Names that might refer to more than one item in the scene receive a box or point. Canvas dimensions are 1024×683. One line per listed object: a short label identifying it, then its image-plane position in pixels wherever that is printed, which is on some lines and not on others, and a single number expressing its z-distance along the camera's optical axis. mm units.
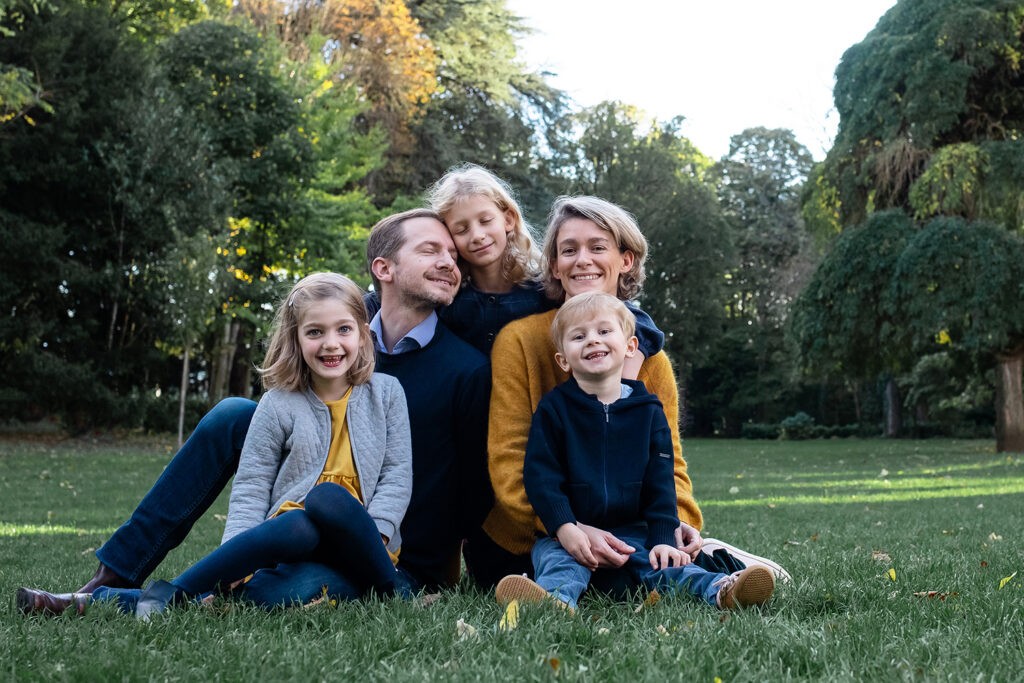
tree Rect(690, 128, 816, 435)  43656
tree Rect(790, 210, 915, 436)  20125
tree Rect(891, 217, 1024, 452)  18672
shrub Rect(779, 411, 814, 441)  39438
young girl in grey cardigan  3488
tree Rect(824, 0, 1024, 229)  19969
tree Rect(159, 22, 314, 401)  23656
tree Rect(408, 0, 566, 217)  29547
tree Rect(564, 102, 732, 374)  39906
